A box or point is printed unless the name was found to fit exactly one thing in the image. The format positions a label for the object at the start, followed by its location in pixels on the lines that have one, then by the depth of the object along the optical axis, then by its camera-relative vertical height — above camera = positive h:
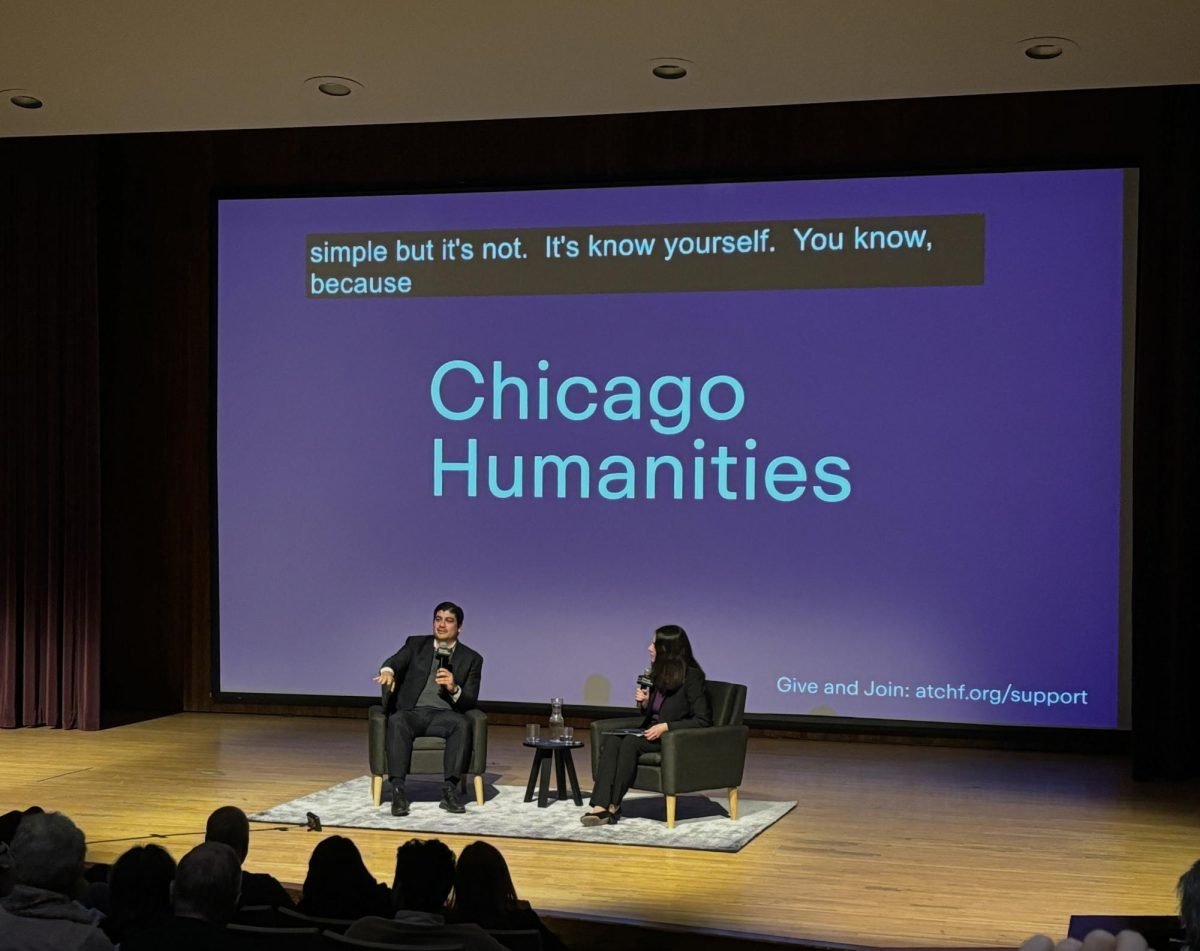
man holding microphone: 7.48 -0.96
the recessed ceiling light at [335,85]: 6.27 +1.69
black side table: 7.51 -1.28
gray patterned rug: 6.89 -1.48
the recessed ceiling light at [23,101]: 6.56 +1.71
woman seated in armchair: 7.22 -1.02
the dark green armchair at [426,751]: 7.52 -1.21
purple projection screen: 9.00 +0.38
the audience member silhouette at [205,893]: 3.18 -0.84
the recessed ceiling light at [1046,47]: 5.59 +1.64
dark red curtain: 9.94 +0.44
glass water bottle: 7.59 -1.09
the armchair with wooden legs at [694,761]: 7.13 -1.21
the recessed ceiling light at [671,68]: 5.96 +1.67
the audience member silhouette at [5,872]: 3.80 -0.91
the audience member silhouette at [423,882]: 3.36 -0.86
